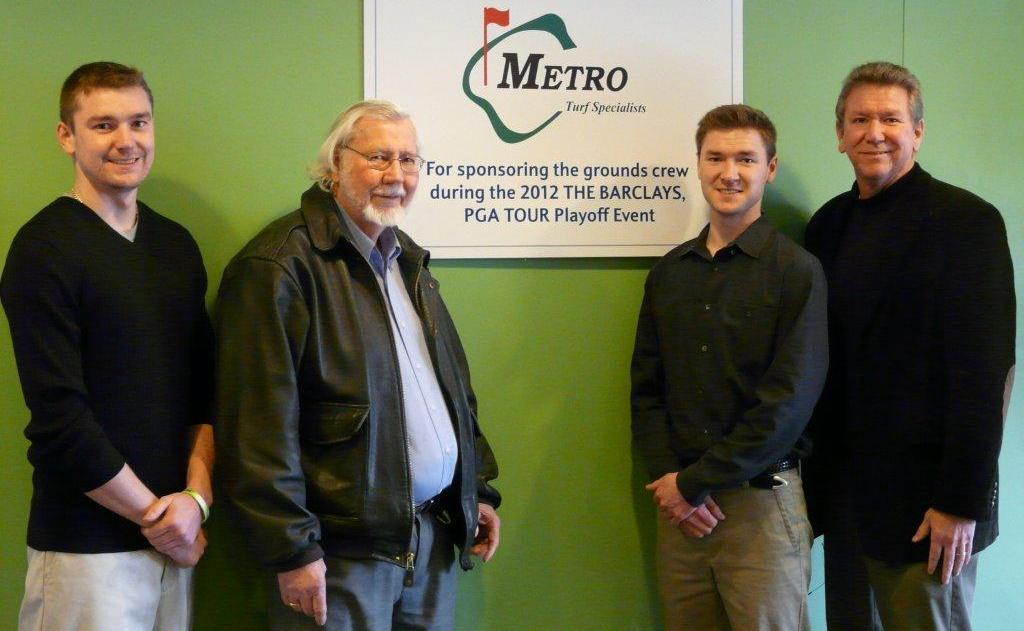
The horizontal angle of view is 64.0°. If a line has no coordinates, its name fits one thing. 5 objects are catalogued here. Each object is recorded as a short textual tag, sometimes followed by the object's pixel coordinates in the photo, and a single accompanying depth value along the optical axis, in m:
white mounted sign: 2.17
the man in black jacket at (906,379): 1.83
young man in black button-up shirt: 1.87
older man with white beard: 1.55
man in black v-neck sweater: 1.54
